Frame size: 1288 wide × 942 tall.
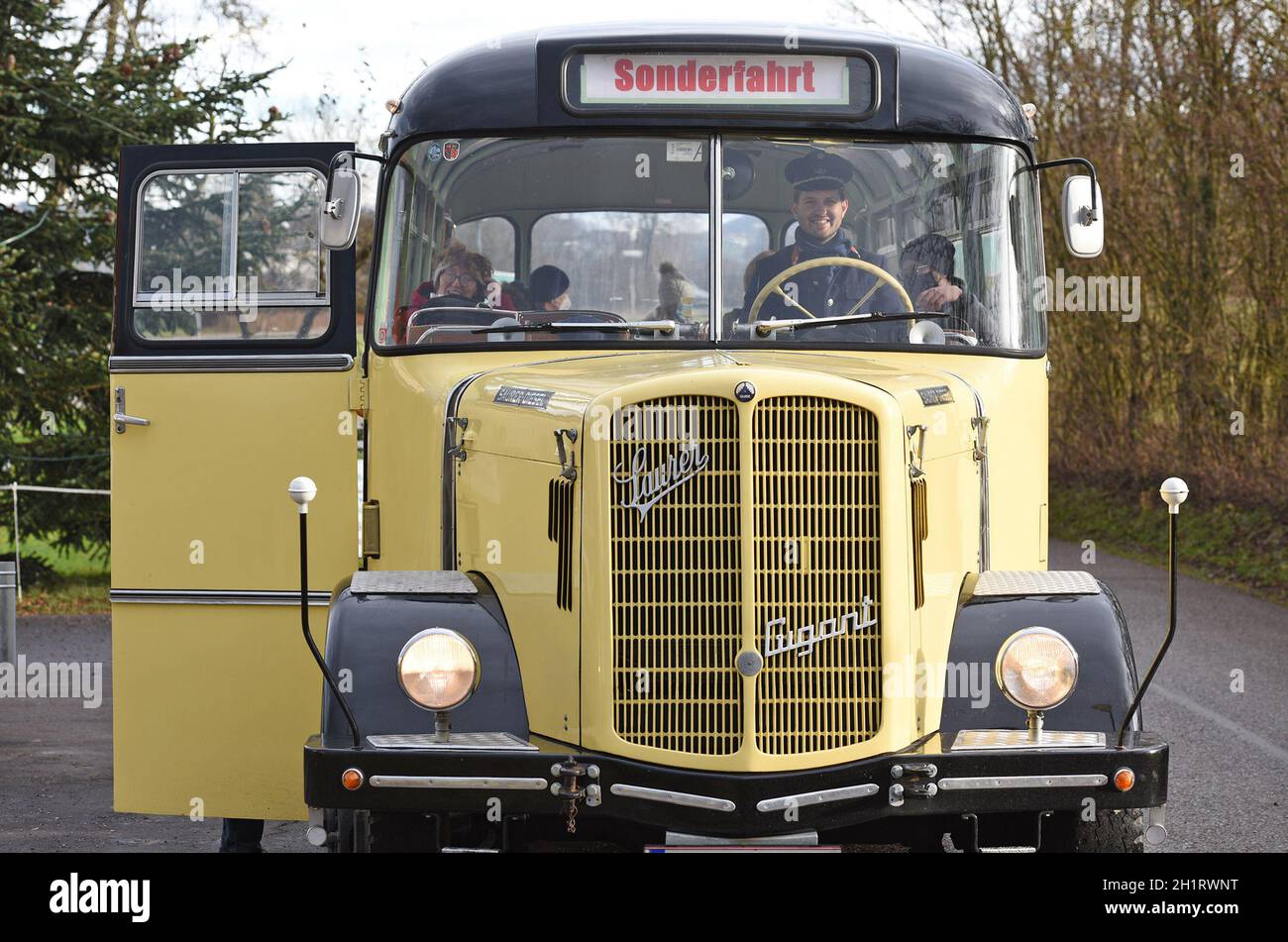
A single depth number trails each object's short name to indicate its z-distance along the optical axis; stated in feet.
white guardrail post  36.60
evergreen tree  53.98
